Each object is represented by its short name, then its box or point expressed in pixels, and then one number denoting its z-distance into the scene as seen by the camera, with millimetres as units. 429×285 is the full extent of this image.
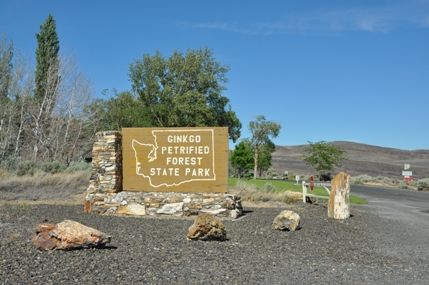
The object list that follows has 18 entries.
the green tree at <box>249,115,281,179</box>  70562
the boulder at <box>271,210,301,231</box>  10898
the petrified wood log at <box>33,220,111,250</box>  7652
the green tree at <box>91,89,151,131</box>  44972
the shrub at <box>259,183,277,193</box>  21875
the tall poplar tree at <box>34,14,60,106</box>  38062
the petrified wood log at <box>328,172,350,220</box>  14062
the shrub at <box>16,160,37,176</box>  22861
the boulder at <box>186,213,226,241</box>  9117
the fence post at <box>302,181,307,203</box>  19288
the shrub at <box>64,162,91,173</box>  23462
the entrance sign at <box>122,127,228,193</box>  14023
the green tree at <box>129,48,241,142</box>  46656
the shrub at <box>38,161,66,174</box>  23727
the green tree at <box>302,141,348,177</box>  57312
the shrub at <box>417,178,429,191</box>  39019
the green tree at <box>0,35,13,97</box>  35912
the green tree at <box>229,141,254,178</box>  50844
